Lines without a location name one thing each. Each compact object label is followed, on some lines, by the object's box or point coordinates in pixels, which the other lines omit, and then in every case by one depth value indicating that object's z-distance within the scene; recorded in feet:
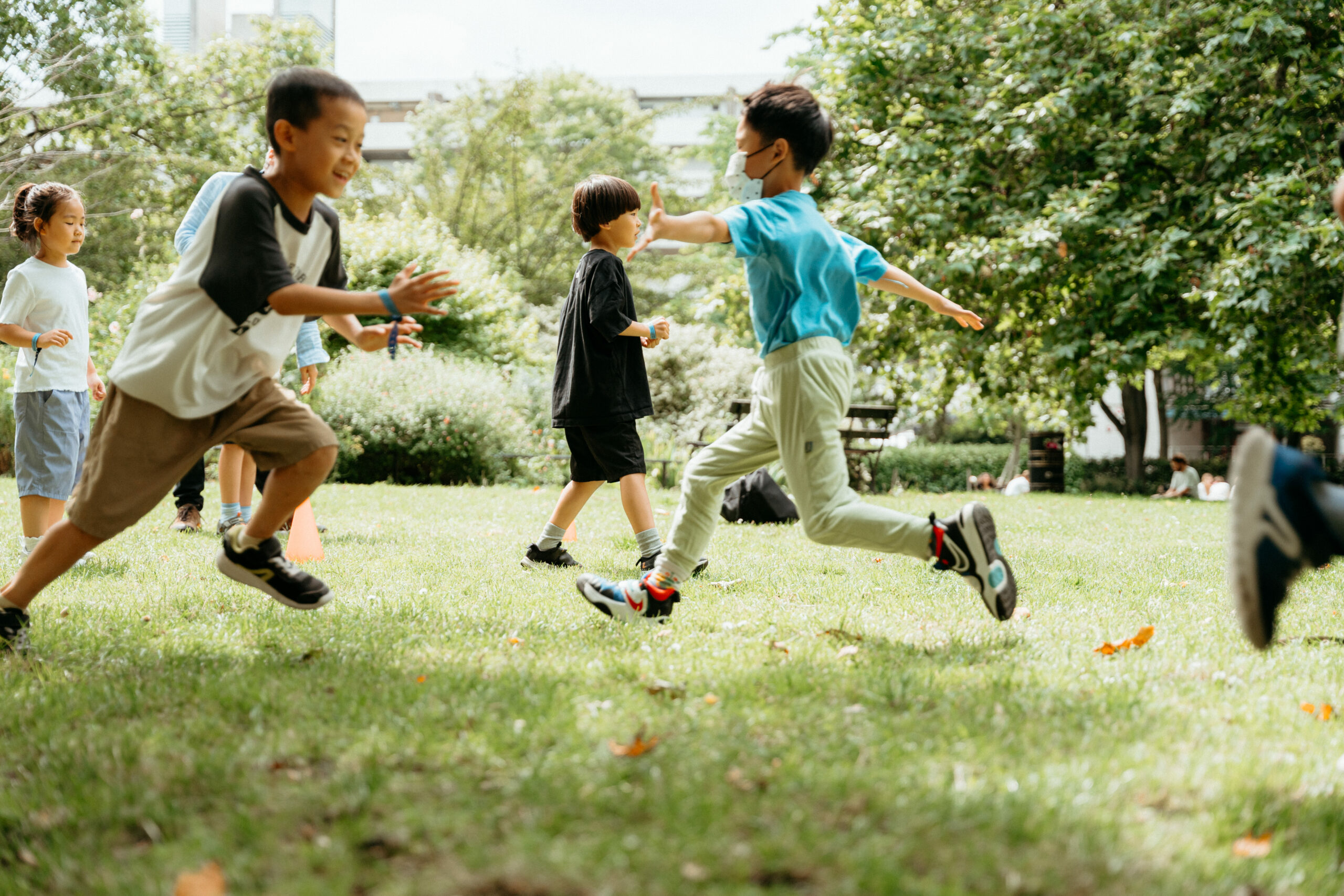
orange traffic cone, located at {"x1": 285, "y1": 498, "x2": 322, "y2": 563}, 16.43
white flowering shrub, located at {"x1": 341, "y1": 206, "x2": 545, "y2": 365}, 58.65
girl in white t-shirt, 14.60
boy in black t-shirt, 15.25
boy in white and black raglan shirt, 8.84
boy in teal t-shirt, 10.36
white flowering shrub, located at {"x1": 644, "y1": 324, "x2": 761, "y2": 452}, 60.44
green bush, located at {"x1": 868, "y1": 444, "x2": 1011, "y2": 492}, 70.74
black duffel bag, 24.88
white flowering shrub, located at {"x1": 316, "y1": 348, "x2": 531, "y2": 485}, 44.21
